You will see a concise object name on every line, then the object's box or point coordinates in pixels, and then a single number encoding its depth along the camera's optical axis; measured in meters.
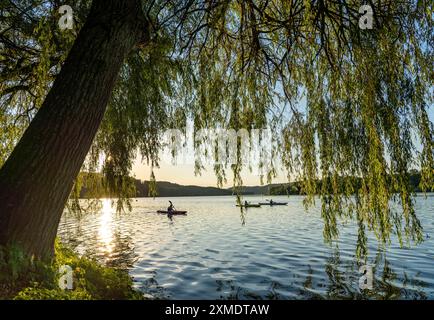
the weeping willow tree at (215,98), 3.19
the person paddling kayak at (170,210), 33.18
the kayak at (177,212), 33.47
